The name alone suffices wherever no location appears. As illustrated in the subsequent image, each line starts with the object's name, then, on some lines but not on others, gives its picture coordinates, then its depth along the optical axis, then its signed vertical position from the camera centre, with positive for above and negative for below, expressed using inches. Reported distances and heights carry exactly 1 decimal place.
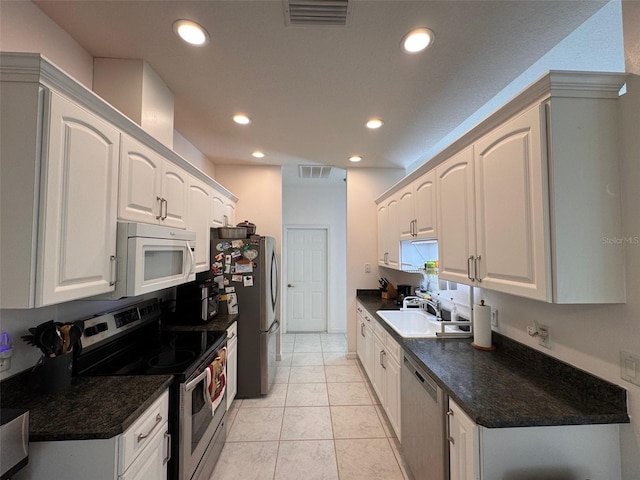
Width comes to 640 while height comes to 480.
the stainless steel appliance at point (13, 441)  32.4 -24.1
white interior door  198.8 -20.6
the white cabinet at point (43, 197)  38.7 +8.1
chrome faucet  103.7 -21.3
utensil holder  47.0 -21.9
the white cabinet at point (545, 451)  42.7 -32.1
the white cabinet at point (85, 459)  39.4 -31.2
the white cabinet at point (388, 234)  121.0 +8.3
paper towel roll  69.1 -19.8
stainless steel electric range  57.1 -26.9
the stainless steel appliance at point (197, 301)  93.3 -18.4
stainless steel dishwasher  52.9 -39.4
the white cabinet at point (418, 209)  87.7 +15.1
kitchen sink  97.2 -27.0
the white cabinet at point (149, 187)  57.1 +15.8
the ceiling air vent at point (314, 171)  152.3 +47.4
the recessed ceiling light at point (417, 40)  57.1 +46.4
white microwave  54.1 -1.9
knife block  140.2 -22.3
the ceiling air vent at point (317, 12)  50.2 +46.2
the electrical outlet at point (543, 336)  56.2 -18.1
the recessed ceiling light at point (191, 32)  55.1 +46.4
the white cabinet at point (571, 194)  43.8 +9.4
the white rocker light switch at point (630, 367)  40.5 -18.1
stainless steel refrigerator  109.1 -19.5
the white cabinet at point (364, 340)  114.5 -41.7
